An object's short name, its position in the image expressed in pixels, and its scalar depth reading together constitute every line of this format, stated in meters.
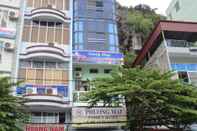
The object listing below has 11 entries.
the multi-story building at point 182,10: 16.65
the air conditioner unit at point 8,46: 12.63
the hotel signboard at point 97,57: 12.71
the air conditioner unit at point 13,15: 13.33
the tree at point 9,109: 8.28
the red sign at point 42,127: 10.63
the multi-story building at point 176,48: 12.91
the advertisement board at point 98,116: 10.99
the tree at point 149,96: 8.89
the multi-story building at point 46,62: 11.32
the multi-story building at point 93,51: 11.18
